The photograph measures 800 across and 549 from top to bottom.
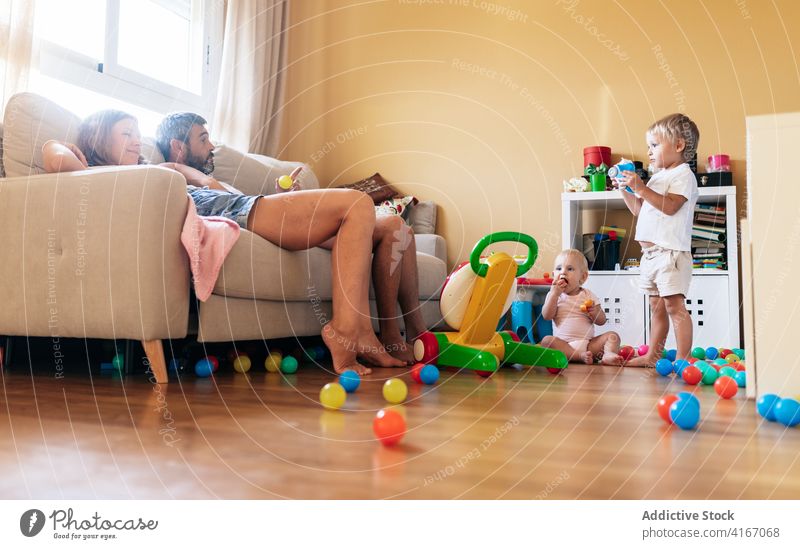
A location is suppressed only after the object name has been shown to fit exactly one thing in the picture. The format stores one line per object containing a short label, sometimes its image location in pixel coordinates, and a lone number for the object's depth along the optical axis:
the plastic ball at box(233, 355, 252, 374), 1.82
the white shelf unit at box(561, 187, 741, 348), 2.92
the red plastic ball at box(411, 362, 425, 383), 1.61
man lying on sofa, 1.98
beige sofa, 1.56
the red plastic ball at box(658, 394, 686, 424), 1.10
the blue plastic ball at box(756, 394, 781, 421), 1.11
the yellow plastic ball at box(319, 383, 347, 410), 1.22
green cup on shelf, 3.23
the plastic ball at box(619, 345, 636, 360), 2.45
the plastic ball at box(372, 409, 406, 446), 0.94
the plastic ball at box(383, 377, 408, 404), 1.31
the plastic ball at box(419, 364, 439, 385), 1.58
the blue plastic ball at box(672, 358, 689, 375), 1.87
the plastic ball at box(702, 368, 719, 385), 1.65
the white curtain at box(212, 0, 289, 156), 3.46
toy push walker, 1.92
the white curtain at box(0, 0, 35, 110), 2.30
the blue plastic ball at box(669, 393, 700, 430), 1.04
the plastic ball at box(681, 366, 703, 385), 1.63
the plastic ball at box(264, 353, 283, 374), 1.85
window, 2.64
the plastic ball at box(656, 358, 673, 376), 1.90
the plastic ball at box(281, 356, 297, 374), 1.83
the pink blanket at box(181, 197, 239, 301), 1.61
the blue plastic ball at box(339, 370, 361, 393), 1.45
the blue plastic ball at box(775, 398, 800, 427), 1.05
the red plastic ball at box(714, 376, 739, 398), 1.38
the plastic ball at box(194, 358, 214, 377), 1.73
